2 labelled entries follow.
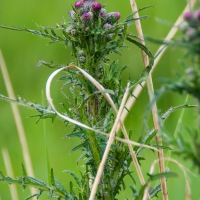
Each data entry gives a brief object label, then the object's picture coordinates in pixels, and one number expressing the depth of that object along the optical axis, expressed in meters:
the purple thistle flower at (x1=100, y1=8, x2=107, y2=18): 5.30
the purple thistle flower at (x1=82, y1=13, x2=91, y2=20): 5.19
